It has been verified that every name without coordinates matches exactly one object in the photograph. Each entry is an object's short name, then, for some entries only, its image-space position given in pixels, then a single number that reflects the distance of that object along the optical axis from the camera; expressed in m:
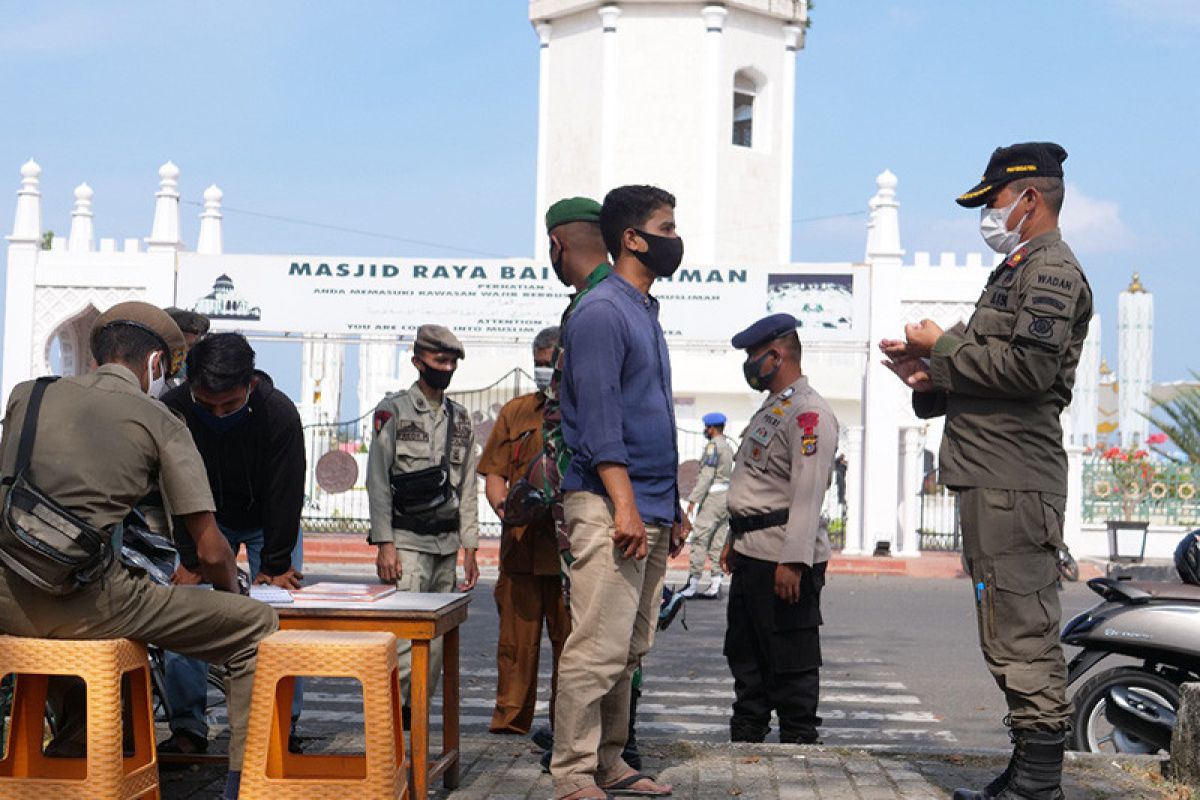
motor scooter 6.53
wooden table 5.04
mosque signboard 23.34
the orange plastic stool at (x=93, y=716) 4.55
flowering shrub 24.44
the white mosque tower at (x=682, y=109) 28.50
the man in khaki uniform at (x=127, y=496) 4.66
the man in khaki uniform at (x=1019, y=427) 5.10
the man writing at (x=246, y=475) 6.16
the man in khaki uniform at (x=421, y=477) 7.31
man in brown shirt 6.99
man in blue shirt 5.10
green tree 25.20
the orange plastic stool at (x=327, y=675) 4.67
